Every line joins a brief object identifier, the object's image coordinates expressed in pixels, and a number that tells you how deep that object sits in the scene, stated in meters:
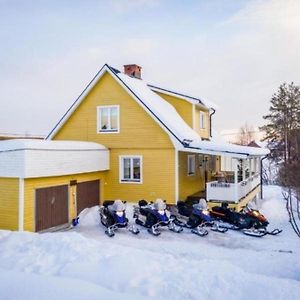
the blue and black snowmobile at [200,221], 13.96
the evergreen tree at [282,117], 45.25
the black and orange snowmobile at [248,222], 13.81
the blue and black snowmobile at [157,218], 14.05
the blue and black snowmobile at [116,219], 13.81
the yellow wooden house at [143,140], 17.25
